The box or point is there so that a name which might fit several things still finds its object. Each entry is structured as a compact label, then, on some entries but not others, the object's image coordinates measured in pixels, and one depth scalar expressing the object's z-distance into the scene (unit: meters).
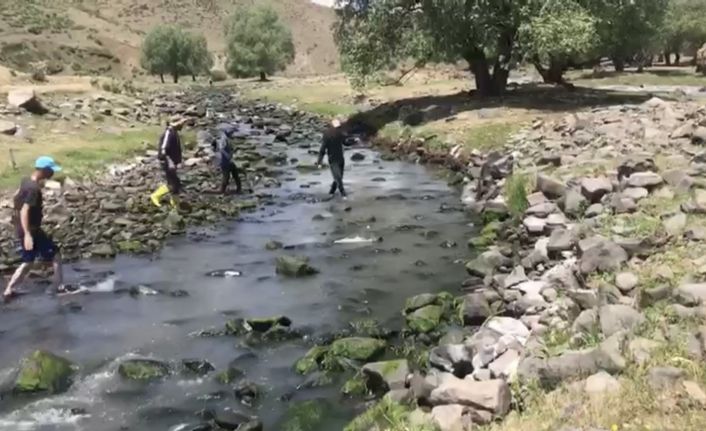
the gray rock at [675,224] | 13.01
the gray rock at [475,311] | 13.29
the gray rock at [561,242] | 14.86
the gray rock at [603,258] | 12.49
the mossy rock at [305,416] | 10.24
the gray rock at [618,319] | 9.64
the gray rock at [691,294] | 9.83
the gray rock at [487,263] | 16.12
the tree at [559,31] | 34.00
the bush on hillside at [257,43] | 100.88
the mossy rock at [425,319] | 13.38
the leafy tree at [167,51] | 111.75
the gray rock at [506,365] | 9.49
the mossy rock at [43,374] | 11.51
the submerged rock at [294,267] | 17.64
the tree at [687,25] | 81.19
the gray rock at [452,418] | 8.35
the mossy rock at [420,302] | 14.40
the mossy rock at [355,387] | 11.09
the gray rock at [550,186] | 19.39
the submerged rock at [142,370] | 11.98
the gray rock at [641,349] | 8.60
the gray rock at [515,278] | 14.00
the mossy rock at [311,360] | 12.09
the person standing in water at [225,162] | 26.16
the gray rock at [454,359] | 10.40
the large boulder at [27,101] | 35.34
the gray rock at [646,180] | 16.52
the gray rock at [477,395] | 8.53
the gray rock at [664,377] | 7.95
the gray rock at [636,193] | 16.03
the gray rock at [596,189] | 17.44
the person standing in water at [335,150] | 25.78
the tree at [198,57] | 113.81
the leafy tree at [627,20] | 38.05
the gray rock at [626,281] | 11.30
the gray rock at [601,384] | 8.05
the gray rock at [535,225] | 17.56
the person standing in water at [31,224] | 15.22
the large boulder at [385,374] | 10.72
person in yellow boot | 23.95
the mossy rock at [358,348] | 12.30
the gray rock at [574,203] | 17.31
